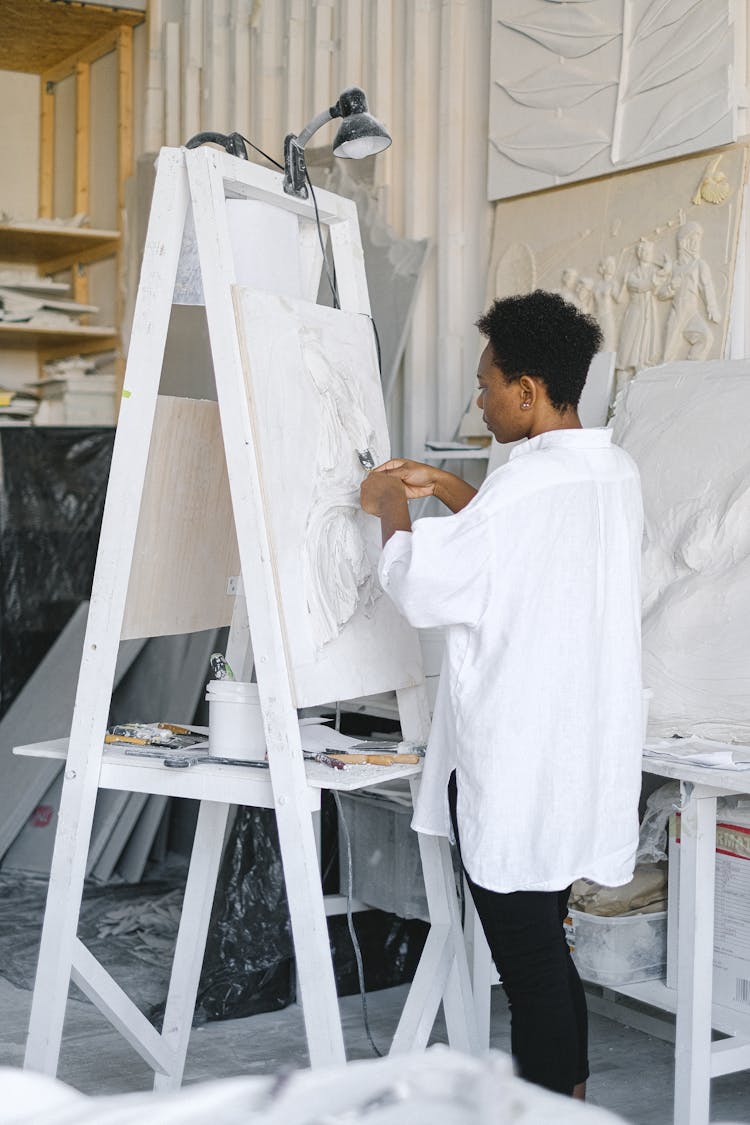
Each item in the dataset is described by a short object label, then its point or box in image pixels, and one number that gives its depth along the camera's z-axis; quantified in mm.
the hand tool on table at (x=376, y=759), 2129
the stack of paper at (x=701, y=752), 2219
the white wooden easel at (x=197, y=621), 2002
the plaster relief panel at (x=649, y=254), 2879
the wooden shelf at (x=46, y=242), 5055
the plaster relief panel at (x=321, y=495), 2076
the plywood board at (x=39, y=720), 4203
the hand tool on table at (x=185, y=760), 2090
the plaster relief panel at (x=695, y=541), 2498
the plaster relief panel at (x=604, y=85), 2889
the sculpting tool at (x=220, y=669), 2191
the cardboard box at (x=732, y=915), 2355
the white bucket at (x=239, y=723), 2121
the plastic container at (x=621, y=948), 2510
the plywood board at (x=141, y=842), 4125
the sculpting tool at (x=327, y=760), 2079
